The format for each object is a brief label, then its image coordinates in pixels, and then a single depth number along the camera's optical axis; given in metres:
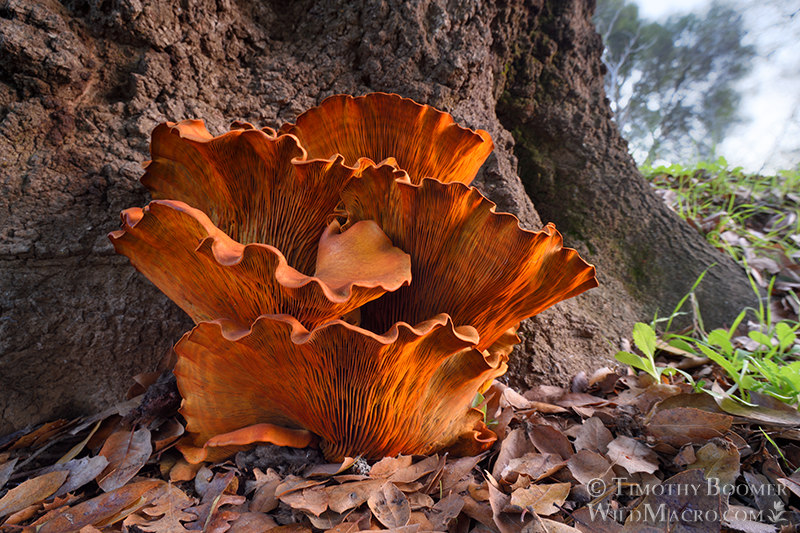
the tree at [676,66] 15.93
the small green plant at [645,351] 0.52
